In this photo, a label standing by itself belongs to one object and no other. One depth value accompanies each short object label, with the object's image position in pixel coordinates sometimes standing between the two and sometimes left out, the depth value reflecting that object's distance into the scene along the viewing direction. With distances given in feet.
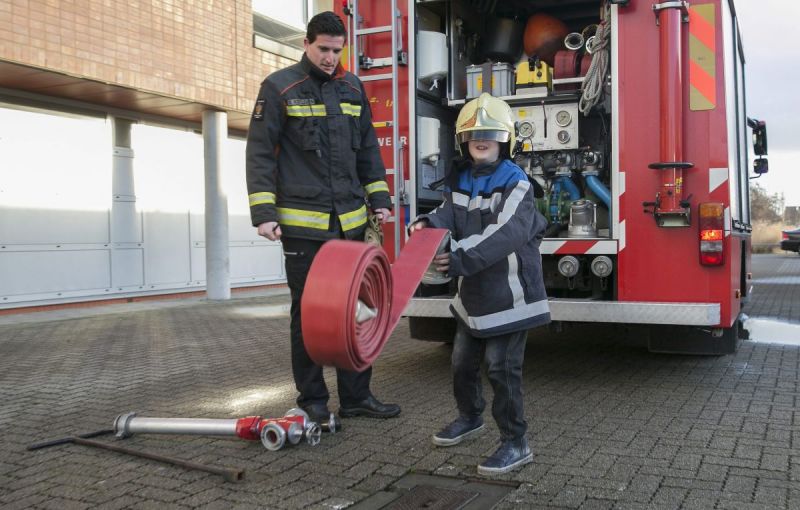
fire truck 16.10
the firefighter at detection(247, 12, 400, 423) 13.88
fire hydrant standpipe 12.50
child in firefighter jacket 11.43
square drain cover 10.17
